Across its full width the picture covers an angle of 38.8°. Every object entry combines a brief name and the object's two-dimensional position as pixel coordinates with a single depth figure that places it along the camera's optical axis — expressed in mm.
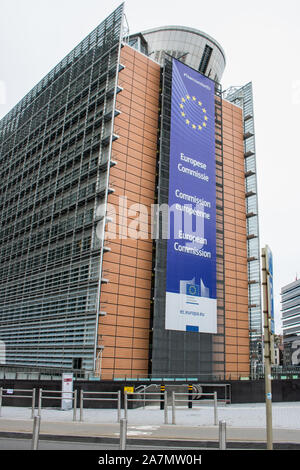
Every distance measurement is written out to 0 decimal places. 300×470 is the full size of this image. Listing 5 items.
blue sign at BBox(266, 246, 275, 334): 7482
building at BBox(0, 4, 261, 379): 39125
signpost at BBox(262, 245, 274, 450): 6984
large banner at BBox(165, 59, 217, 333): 41275
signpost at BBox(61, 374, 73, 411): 20264
